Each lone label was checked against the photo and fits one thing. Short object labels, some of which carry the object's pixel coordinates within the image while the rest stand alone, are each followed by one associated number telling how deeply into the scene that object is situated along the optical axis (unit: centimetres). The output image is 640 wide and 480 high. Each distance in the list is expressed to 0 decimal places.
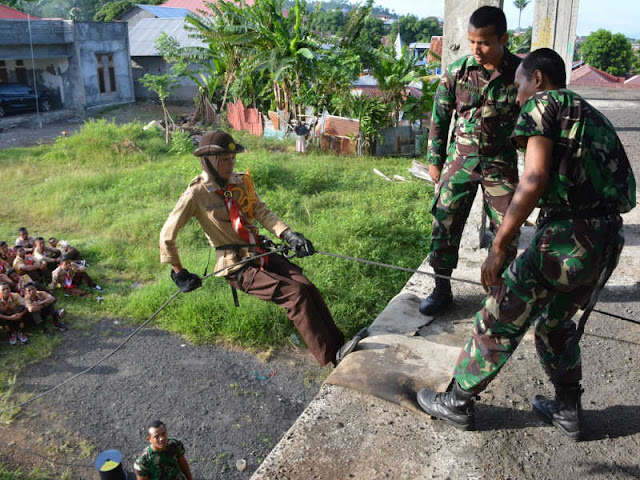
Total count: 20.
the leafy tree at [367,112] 1256
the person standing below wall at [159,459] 328
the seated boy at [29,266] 641
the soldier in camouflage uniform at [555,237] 252
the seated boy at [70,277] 633
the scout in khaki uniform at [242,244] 395
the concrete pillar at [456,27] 499
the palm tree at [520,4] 6841
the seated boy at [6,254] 655
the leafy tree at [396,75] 1281
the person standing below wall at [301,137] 1341
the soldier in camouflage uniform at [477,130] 378
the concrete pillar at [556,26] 1066
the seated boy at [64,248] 688
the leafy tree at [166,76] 1523
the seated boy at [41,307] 554
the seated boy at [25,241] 694
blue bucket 345
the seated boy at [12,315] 543
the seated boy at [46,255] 667
